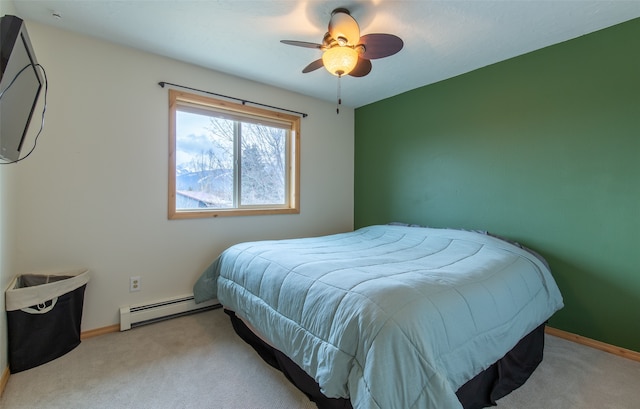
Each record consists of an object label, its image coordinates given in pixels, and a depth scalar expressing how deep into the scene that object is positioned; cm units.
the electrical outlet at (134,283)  241
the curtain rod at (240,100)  253
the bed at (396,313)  107
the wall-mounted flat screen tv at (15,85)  110
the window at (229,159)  271
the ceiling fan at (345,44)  174
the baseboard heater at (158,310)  233
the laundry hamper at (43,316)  176
